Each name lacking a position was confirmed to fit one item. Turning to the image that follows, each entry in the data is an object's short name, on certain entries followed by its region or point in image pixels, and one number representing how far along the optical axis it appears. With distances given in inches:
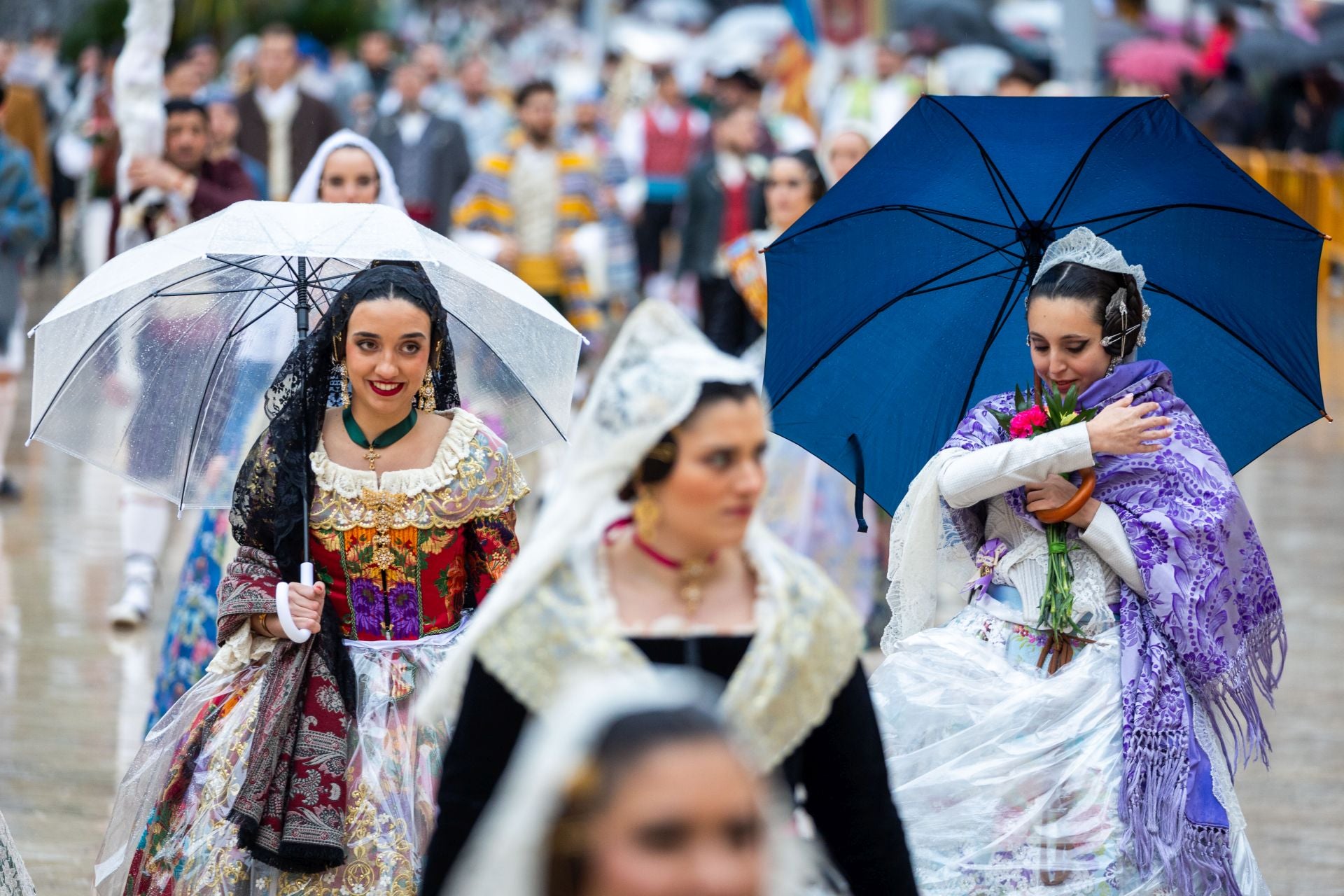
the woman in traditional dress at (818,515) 654.5
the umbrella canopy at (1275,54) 1989.4
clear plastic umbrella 371.6
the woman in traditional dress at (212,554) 478.9
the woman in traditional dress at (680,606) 223.5
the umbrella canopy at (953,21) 2210.9
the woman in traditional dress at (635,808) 162.2
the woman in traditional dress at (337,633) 320.2
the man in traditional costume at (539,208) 871.7
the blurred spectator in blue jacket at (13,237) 847.7
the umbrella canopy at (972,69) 1893.5
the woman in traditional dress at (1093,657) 322.7
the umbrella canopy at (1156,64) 1939.8
